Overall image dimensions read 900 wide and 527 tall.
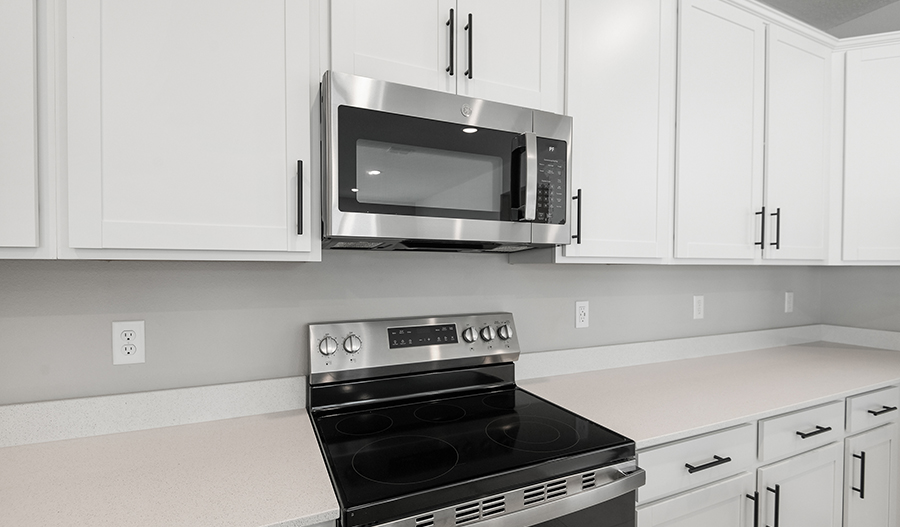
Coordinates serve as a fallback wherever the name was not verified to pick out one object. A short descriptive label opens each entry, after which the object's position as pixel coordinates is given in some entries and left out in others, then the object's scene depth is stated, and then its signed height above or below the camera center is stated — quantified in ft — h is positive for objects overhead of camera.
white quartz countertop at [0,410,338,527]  2.68 -1.53
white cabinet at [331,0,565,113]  3.85 +1.93
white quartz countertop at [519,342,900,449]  4.27 -1.51
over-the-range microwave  3.68 +0.77
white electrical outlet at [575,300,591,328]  6.05 -0.76
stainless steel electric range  3.03 -1.51
